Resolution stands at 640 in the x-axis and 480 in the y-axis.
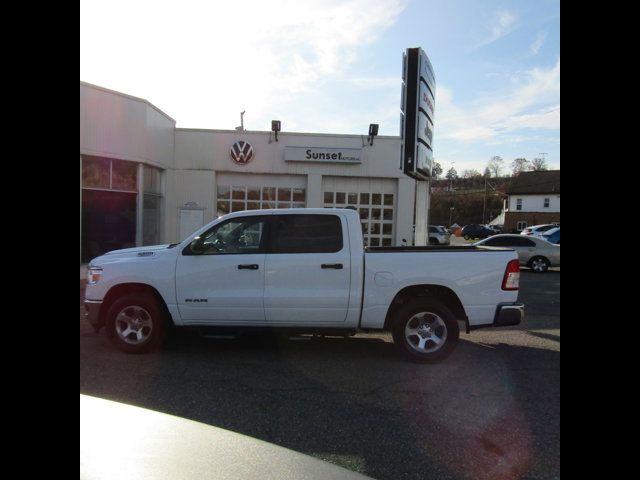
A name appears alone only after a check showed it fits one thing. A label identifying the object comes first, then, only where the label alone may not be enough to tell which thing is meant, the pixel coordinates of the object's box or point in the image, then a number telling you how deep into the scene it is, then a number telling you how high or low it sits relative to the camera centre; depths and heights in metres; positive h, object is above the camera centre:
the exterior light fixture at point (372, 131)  18.98 +3.55
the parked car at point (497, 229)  62.52 +0.14
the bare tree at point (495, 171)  100.00 +11.49
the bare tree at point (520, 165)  100.00 +12.89
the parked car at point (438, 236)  37.66 -0.52
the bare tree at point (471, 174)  109.74 +11.84
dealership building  18.33 +1.75
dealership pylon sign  12.42 +2.97
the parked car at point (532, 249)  18.86 -0.67
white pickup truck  6.32 -0.75
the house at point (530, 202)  67.06 +3.89
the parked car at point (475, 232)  54.75 -0.24
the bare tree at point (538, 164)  91.00 +12.20
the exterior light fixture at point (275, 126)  18.83 +3.62
